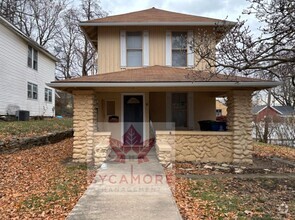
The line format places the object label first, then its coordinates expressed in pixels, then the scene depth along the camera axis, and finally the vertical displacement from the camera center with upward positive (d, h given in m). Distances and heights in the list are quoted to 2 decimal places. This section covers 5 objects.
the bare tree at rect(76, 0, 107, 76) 28.02 +11.47
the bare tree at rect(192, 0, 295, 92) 5.40 +1.75
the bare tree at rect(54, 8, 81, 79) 30.91 +9.08
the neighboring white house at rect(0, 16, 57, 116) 15.18 +3.12
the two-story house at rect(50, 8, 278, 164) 7.99 +0.96
